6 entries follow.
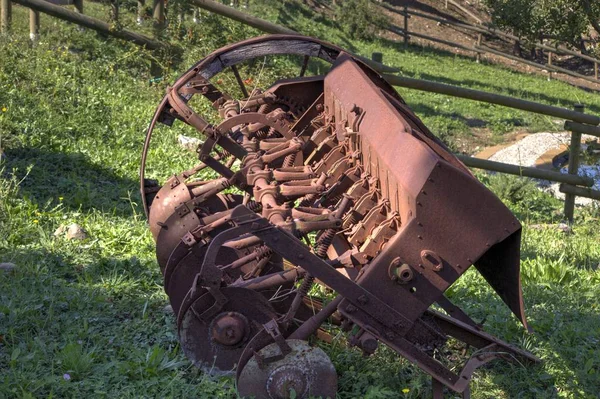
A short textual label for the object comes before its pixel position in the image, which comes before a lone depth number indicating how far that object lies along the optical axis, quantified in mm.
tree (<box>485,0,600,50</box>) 12430
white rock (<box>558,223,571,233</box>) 8523
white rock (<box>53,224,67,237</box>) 6289
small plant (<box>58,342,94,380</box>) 4273
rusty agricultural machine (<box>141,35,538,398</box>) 3723
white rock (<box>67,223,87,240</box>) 6243
